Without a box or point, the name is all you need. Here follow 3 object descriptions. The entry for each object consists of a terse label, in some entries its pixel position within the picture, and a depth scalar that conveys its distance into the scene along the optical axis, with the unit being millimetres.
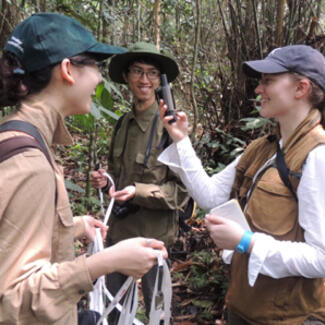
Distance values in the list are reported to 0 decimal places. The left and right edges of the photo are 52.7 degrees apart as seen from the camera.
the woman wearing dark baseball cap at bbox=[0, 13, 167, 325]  929
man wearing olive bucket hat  2363
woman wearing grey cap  1348
